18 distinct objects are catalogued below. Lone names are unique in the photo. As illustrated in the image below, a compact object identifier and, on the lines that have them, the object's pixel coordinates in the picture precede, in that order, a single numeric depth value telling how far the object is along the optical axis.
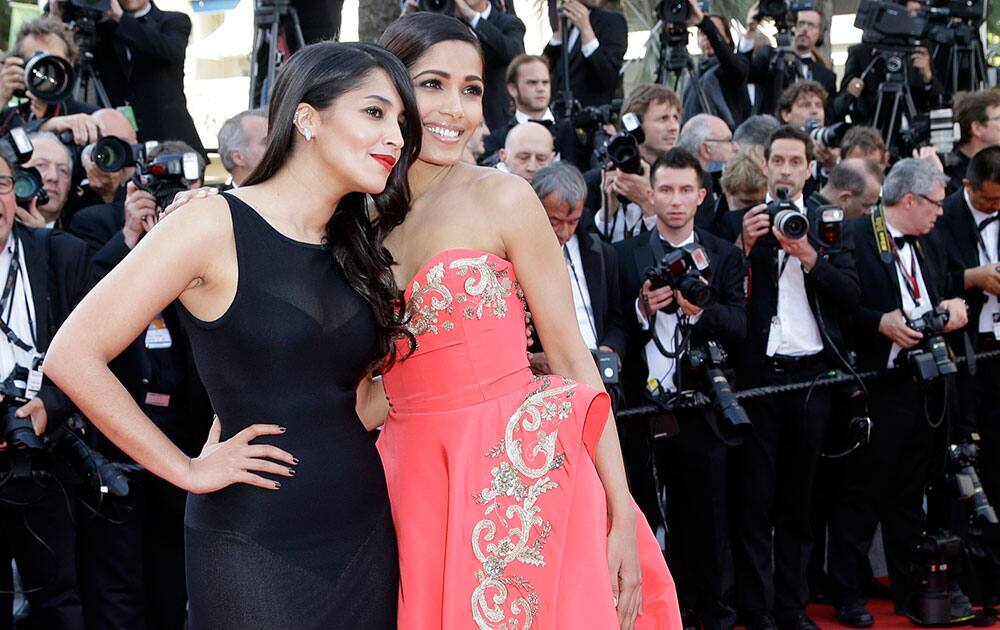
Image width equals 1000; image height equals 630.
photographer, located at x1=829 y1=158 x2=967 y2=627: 5.55
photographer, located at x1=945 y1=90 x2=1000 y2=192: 6.75
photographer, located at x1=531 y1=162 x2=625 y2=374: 4.78
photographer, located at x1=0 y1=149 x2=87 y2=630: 4.25
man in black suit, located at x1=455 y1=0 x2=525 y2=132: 7.19
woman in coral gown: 2.53
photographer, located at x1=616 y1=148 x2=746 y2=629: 5.03
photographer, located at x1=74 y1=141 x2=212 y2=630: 4.52
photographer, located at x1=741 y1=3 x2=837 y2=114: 8.15
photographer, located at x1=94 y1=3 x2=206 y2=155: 6.48
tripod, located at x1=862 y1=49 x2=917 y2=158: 7.54
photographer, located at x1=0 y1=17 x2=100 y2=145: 5.46
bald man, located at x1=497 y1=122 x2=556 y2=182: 5.48
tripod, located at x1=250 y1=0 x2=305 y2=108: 6.62
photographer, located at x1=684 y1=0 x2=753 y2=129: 7.64
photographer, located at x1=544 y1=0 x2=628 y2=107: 7.35
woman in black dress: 2.28
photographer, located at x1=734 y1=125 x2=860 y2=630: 5.22
